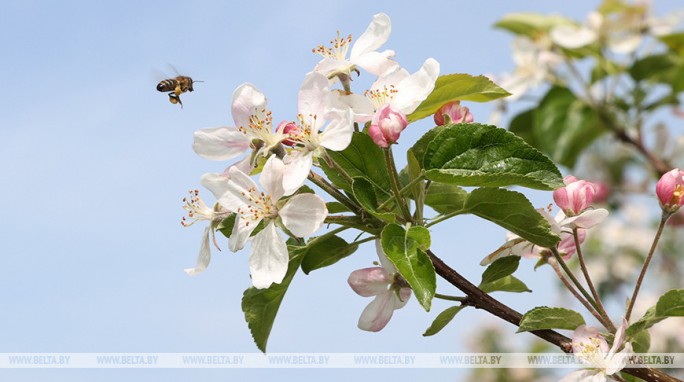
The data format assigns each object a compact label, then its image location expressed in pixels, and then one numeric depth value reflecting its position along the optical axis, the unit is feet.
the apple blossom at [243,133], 2.61
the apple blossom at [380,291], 2.68
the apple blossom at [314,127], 2.56
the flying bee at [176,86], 3.22
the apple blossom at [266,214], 2.58
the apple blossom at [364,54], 2.67
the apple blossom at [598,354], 2.59
